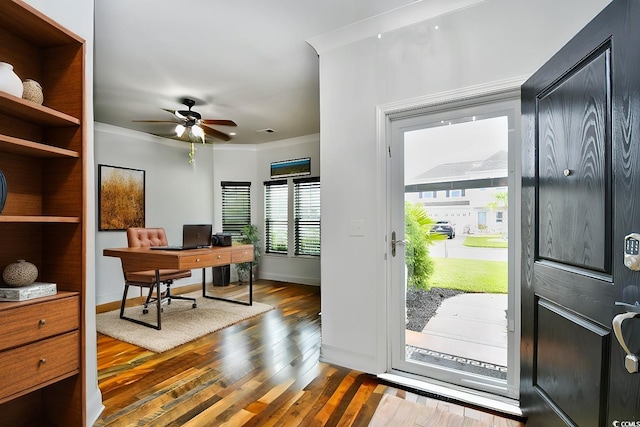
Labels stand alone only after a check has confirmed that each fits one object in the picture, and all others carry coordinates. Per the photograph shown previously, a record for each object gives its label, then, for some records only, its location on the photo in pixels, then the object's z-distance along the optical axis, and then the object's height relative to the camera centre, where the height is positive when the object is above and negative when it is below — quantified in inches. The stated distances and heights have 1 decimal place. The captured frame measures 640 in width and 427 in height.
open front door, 37.4 -1.4
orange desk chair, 138.8 -28.9
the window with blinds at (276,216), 230.2 -2.6
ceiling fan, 143.2 +41.7
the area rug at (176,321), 118.0 -48.0
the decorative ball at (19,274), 55.0 -10.8
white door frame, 75.6 +8.1
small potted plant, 227.5 -21.2
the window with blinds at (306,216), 217.5 -2.5
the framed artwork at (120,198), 178.2 +8.8
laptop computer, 140.2 -11.4
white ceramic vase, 51.4 +22.1
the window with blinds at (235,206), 235.6 +5.0
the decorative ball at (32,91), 56.7 +22.3
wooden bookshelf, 55.7 +2.2
